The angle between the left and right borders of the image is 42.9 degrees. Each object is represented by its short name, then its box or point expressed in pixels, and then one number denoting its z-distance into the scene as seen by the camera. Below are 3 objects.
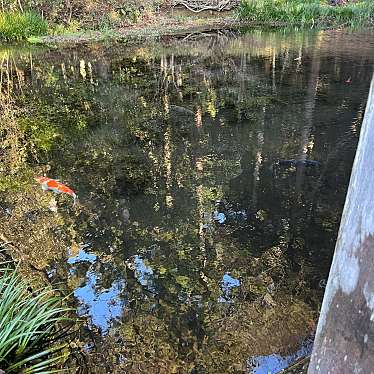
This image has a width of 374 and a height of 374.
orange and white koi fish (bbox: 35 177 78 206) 5.23
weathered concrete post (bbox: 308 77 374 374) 1.13
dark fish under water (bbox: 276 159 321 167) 5.86
